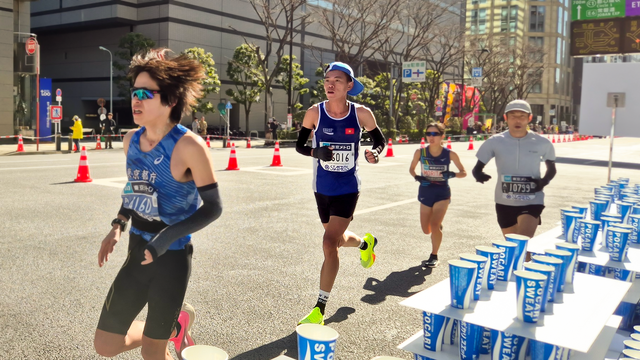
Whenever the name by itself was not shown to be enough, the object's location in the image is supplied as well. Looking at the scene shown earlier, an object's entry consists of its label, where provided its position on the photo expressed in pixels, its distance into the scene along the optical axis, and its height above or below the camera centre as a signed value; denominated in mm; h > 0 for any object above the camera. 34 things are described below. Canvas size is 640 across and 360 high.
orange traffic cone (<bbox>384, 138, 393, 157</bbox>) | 25506 -733
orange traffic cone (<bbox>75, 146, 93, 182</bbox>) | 14289 -1118
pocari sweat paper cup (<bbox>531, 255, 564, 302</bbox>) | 2738 -604
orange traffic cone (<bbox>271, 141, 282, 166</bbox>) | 19891 -939
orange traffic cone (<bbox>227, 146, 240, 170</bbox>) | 18219 -1027
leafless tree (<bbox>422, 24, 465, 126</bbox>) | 49062 +8419
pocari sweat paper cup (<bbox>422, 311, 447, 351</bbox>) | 2717 -918
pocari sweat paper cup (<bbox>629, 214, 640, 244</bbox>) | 4000 -597
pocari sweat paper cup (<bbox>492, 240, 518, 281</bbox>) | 3001 -640
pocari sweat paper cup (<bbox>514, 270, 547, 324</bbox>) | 2514 -682
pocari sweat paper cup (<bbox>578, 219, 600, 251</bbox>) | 3689 -592
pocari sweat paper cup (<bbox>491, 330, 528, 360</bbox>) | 2547 -922
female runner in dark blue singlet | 6980 -598
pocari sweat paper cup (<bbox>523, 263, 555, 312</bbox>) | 2588 -596
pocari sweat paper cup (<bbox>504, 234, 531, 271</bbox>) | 3107 -610
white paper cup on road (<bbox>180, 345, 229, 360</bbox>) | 1774 -702
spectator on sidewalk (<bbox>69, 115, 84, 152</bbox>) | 25641 -173
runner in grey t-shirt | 5508 -305
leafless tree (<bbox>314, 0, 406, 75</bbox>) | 39906 +8646
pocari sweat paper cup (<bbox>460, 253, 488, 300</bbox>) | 2754 -630
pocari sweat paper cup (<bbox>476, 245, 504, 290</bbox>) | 2887 -646
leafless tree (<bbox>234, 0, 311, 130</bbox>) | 36688 +7855
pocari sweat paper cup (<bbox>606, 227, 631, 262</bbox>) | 3492 -613
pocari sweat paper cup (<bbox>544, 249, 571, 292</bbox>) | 2863 -607
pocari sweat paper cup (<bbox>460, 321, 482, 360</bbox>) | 2613 -922
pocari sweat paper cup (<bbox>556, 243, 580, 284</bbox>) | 2986 -616
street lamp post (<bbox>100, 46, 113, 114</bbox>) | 46606 +4133
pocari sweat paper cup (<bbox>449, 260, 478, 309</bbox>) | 2645 -667
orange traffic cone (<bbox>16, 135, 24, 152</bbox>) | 24656 -937
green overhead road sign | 23984 +5621
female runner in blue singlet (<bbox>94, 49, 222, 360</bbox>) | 2867 -384
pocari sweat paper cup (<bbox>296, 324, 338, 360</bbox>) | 1764 -656
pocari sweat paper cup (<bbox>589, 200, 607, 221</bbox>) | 4441 -517
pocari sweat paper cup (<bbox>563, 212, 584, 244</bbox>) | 3820 -570
